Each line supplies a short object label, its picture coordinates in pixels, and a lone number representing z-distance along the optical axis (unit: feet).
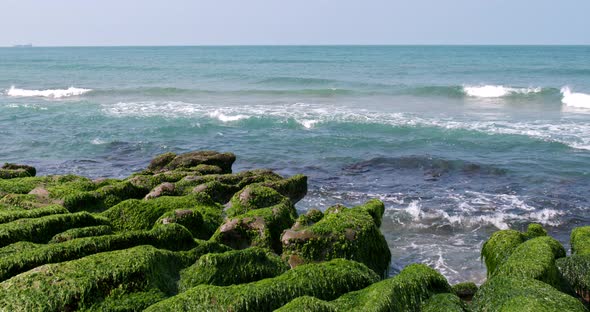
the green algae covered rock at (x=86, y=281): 18.79
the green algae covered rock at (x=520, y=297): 19.81
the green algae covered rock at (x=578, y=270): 25.32
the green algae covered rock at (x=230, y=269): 22.75
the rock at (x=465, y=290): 27.81
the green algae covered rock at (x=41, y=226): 25.17
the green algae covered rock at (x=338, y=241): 27.20
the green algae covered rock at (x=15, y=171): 43.78
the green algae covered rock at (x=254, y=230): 29.01
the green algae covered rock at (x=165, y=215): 30.42
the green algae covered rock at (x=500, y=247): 29.25
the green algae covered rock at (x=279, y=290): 19.39
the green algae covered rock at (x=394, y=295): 19.44
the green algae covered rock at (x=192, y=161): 50.11
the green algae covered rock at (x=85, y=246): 21.71
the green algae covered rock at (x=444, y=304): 21.06
